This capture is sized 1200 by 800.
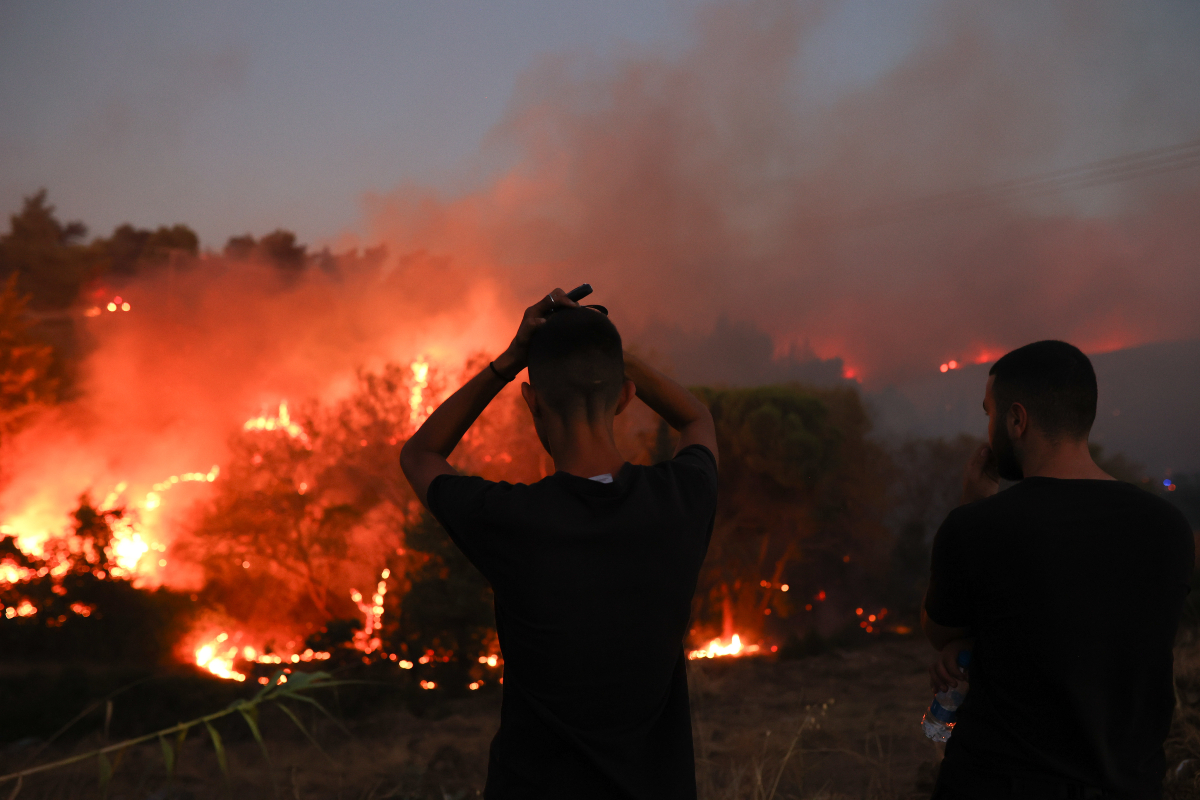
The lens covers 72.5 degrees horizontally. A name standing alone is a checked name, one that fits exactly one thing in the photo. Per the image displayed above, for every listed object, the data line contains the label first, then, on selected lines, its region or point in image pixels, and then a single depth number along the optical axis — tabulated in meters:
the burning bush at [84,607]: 21.02
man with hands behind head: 1.85
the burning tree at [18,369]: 33.94
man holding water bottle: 2.14
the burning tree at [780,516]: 30.55
